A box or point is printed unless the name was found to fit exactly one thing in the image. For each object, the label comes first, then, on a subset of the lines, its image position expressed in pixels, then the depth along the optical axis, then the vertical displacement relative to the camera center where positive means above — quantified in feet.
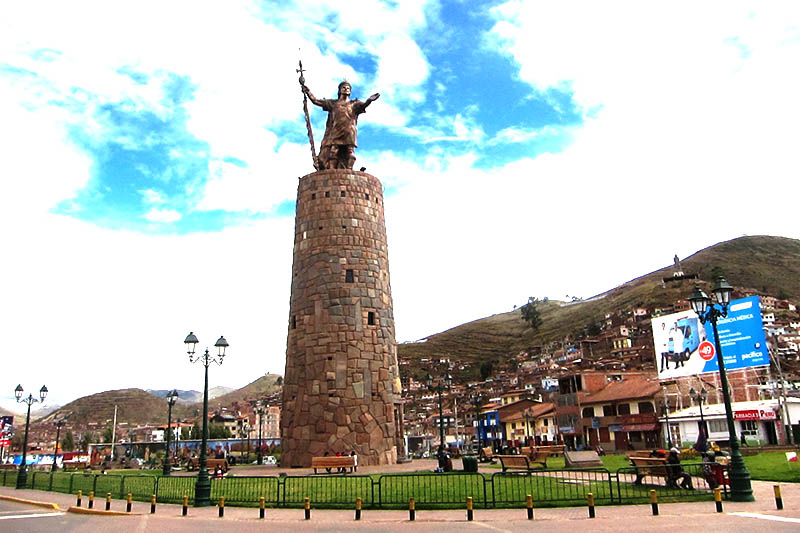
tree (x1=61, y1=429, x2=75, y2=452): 302.25 -3.29
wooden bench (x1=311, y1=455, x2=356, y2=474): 68.59 -3.96
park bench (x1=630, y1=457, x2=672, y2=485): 46.22 -4.21
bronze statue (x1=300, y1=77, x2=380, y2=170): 94.17 +43.68
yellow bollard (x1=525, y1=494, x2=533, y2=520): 37.11 -4.97
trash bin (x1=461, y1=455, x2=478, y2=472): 63.67 -4.30
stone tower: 81.00 +12.55
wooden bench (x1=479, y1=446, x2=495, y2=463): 93.67 -5.44
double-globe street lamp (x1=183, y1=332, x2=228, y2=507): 49.49 -4.27
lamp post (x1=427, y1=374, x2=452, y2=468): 68.08 -3.45
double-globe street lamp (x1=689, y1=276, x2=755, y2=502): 40.37 +1.81
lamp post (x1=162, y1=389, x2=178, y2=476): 106.42 +6.05
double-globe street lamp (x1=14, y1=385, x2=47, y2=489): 79.24 -0.78
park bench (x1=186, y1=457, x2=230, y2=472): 72.74 -3.93
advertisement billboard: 100.48 +12.63
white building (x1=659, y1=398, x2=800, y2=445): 124.98 -2.28
